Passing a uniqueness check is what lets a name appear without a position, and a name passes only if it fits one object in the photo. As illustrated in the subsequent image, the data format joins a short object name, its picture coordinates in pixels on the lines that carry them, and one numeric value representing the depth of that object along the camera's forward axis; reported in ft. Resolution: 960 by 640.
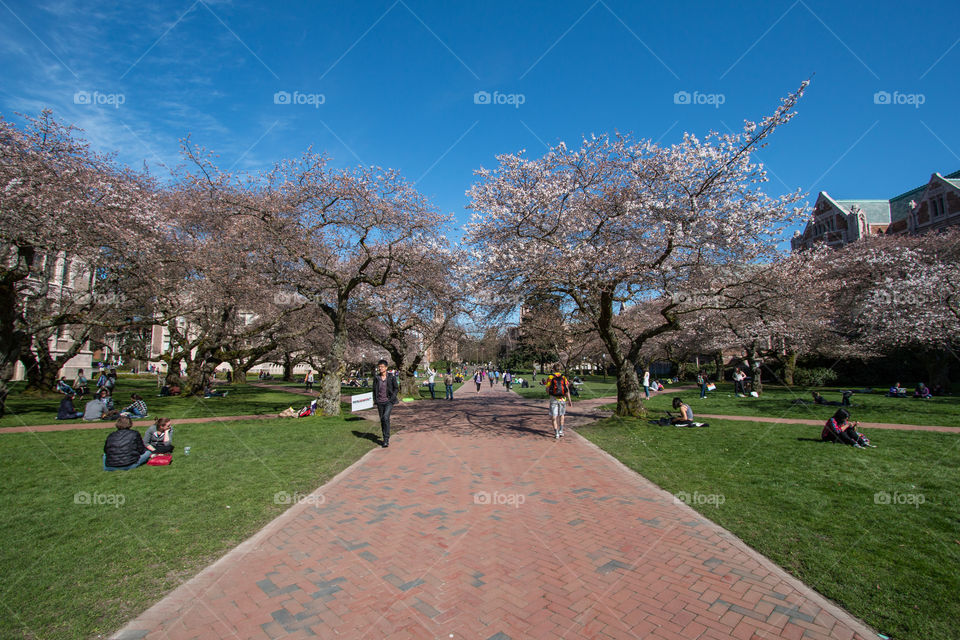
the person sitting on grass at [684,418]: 46.47
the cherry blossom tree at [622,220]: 39.73
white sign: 56.59
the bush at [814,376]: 112.37
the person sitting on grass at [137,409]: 49.80
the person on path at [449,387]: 91.59
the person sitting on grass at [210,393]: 82.01
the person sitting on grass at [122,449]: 26.73
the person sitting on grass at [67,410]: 48.78
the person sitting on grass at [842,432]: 33.96
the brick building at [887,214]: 130.72
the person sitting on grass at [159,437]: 29.01
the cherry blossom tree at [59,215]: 39.52
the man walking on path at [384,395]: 38.21
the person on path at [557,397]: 41.63
